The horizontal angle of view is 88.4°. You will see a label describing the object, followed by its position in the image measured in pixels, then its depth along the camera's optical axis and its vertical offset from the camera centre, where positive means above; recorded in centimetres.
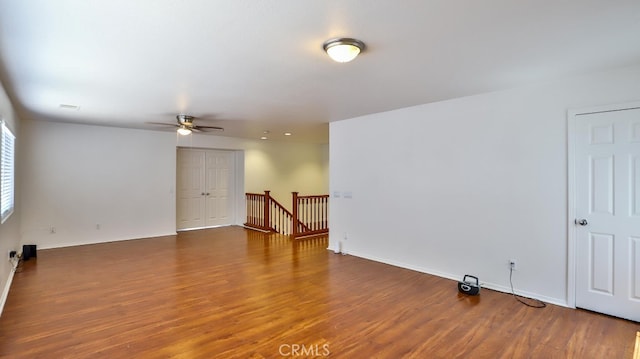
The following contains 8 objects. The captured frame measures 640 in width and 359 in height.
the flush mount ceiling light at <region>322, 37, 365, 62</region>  241 +98
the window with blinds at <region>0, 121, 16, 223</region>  356 +10
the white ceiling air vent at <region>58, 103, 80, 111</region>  463 +105
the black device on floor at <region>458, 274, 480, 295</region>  383 -127
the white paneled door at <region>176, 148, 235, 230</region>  820 -23
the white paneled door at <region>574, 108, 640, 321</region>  314 -32
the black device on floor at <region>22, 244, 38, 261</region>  543 -120
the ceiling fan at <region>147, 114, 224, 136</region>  528 +91
